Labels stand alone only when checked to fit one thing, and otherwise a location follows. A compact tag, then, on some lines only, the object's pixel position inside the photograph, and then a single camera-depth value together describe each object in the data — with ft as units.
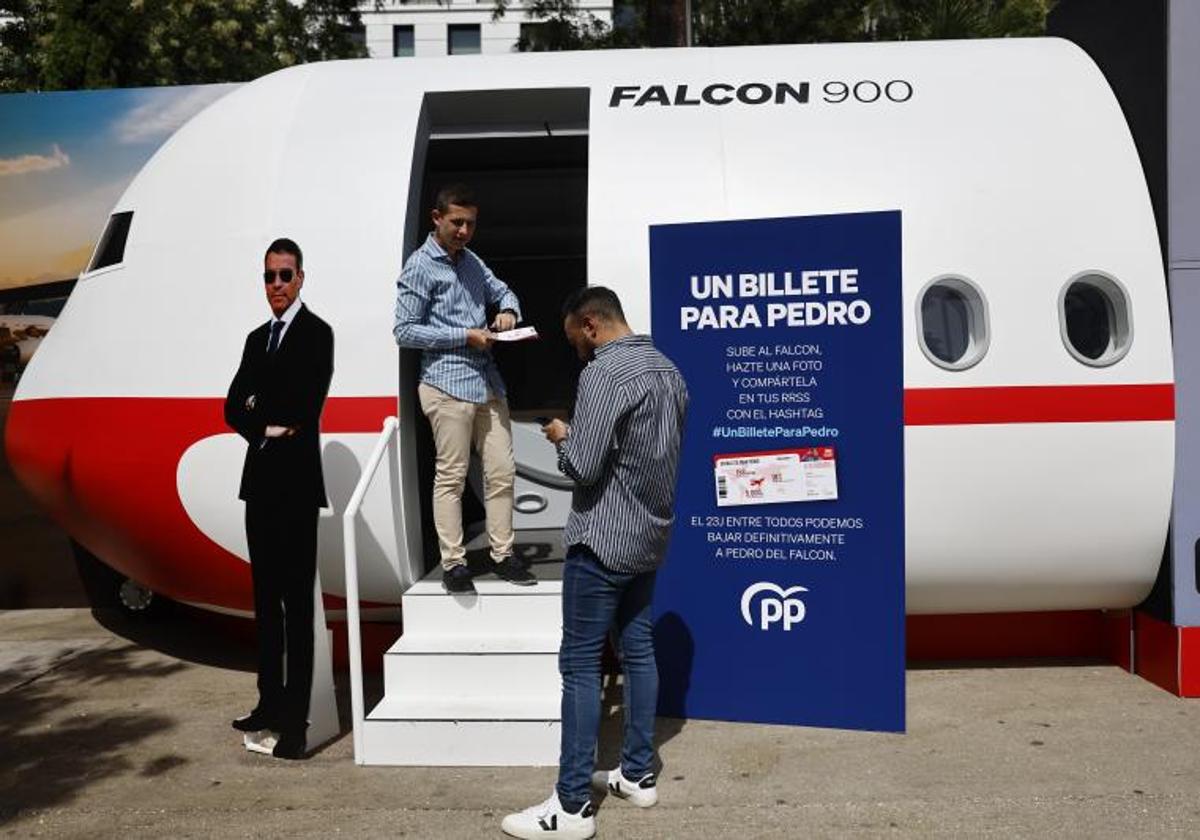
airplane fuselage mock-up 17.57
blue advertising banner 16.14
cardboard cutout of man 16.42
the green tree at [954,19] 39.96
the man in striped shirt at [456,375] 16.92
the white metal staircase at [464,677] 15.61
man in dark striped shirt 12.85
